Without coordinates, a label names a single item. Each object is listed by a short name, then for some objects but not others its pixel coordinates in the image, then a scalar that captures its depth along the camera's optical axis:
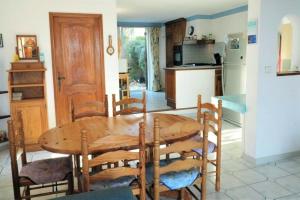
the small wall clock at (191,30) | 7.70
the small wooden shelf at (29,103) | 3.91
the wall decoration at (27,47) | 4.10
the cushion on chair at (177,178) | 2.08
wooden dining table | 2.02
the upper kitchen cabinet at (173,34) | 7.95
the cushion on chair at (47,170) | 2.19
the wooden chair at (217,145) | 2.71
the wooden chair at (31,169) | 2.14
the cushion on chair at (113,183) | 1.97
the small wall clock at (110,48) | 4.53
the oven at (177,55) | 8.02
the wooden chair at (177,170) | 1.95
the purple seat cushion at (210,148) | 2.69
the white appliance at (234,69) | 5.25
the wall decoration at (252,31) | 3.24
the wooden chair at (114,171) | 1.77
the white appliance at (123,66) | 6.65
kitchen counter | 6.34
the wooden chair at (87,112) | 3.00
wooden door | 4.34
